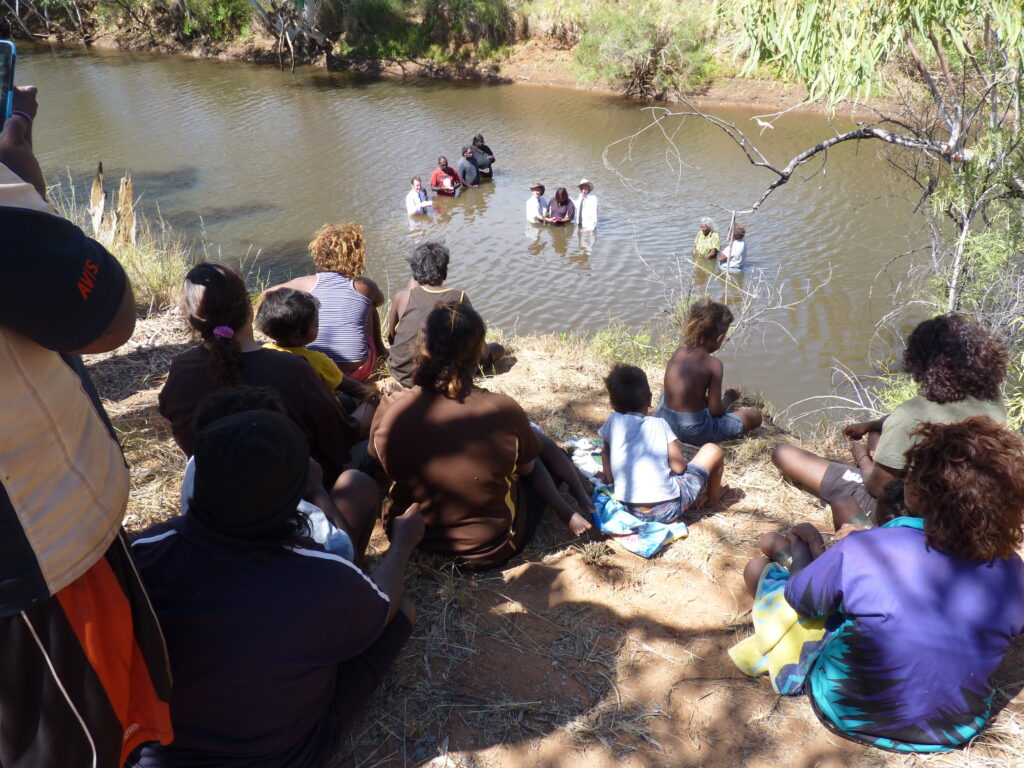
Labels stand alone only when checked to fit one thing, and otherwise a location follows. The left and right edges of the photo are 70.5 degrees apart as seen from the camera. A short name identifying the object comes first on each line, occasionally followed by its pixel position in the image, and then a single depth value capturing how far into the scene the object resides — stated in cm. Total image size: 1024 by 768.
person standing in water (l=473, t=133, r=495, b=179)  1427
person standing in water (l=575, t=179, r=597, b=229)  1193
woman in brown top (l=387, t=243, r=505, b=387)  457
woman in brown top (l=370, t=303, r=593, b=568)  282
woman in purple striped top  450
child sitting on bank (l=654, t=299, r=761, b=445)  434
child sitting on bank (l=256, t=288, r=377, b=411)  352
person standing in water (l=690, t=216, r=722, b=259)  1050
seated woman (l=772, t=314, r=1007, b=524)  308
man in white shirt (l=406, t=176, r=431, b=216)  1254
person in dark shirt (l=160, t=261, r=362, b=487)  290
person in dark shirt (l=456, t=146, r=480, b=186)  1388
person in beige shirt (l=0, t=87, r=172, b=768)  126
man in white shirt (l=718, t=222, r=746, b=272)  1015
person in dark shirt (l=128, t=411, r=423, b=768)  173
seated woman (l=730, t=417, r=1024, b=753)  202
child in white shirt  339
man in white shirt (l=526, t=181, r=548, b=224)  1217
